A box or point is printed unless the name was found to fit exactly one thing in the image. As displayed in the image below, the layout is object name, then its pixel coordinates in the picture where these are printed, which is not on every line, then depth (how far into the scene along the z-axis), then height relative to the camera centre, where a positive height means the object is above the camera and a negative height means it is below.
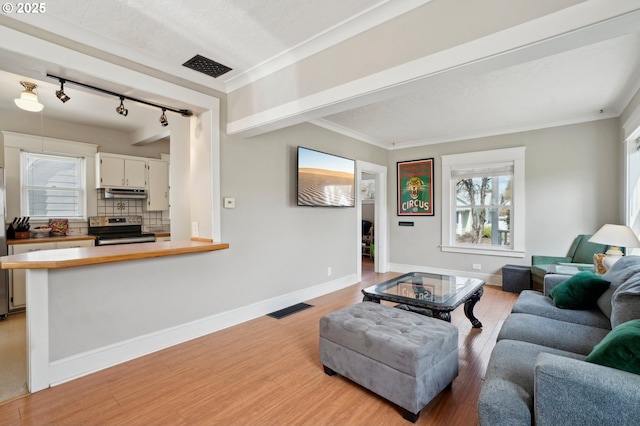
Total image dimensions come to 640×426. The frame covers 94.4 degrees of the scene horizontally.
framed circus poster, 5.56 +0.42
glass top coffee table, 2.49 -0.80
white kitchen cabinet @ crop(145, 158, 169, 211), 5.07 +0.44
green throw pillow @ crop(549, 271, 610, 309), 2.22 -0.63
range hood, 4.69 +0.29
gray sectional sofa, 1.07 -0.78
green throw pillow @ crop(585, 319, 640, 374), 1.13 -0.56
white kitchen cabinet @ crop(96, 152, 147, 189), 4.57 +0.63
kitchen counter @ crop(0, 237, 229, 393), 2.09 -0.77
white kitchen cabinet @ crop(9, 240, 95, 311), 3.51 -0.84
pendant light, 2.93 +1.09
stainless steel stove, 4.50 -0.33
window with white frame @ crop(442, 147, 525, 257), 4.68 +0.12
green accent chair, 3.93 -0.70
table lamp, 2.82 -0.30
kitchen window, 4.17 +0.37
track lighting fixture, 2.29 +1.01
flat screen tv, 3.98 +0.44
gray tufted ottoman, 1.73 -0.92
